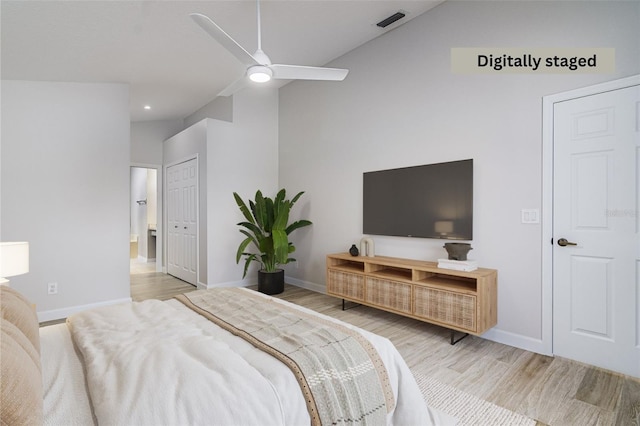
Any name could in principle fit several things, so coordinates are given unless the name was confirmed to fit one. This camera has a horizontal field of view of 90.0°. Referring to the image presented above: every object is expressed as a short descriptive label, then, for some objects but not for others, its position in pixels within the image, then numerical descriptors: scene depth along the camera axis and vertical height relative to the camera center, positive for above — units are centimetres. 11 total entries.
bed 93 -56
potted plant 423 -26
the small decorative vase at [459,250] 280 -34
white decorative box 273 -46
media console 257 -73
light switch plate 257 -4
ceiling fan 190 +103
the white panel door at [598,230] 218 -14
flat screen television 296 +11
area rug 174 -114
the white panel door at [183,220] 493 -14
